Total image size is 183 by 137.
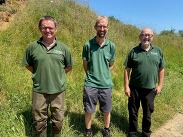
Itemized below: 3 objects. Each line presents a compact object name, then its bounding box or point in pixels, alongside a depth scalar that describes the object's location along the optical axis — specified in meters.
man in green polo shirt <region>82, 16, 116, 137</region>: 2.27
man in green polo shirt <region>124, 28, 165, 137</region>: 2.43
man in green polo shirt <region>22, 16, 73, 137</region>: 1.99
